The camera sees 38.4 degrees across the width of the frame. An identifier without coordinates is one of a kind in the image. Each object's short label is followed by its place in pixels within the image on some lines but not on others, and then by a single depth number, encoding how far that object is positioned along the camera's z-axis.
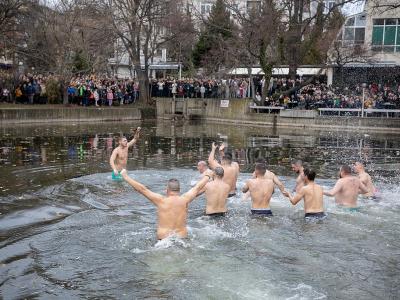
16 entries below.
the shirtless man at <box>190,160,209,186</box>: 13.32
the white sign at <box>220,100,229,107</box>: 41.63
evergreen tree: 48.12
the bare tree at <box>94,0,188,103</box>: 42.34
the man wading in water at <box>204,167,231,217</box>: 11.59
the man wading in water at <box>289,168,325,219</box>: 11.87
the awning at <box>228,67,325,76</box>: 47.36
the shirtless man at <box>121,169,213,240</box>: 9.42
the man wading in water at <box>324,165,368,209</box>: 12.82
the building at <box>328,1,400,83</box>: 44.94
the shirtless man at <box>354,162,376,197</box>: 14.06
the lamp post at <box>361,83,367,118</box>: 36.69
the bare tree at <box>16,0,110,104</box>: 38.03
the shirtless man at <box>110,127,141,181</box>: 16.36
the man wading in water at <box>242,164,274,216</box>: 11.98
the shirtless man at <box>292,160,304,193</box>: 13.33
